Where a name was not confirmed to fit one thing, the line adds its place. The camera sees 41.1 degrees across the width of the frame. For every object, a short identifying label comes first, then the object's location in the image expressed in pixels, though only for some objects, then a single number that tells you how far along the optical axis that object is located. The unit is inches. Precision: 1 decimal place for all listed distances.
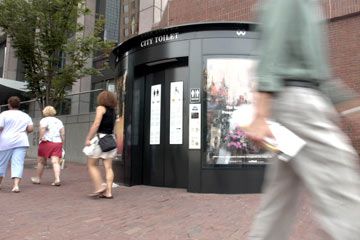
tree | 575.2
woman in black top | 309.4
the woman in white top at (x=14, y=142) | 347.9
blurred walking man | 83.0
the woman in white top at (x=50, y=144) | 392.2
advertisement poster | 336.5
